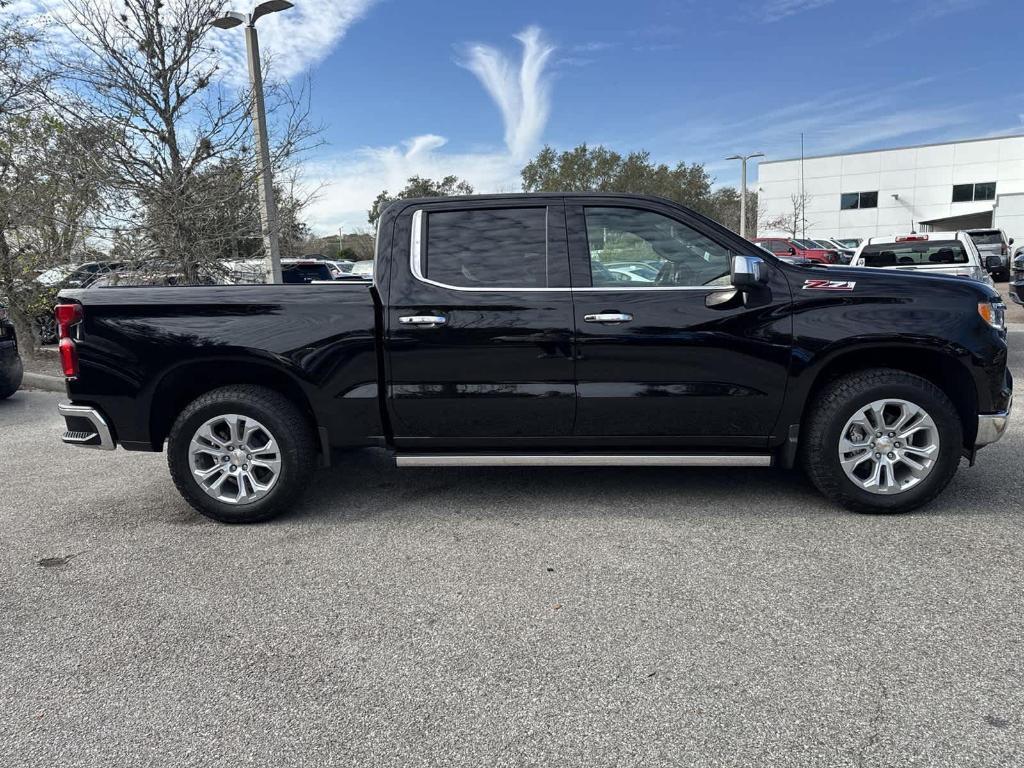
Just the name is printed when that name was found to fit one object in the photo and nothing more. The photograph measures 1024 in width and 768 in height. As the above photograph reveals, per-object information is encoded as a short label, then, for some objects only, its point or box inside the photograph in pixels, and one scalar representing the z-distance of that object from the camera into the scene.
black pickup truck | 3.80
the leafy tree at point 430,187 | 52.19
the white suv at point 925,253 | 10.03
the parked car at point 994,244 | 23.67
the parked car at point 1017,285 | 10.96
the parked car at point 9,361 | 7.54
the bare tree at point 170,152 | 8.31
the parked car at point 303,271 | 12.55
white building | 49.66
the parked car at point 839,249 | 26.09
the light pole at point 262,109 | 8.66
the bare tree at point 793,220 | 52.84
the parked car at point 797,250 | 25.61
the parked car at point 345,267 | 24.82
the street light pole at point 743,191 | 36.17
